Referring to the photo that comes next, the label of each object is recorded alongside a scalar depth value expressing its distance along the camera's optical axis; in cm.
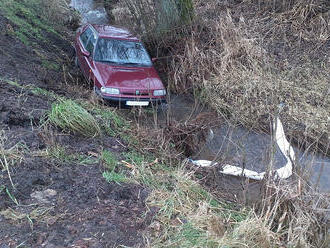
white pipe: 485
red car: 780
